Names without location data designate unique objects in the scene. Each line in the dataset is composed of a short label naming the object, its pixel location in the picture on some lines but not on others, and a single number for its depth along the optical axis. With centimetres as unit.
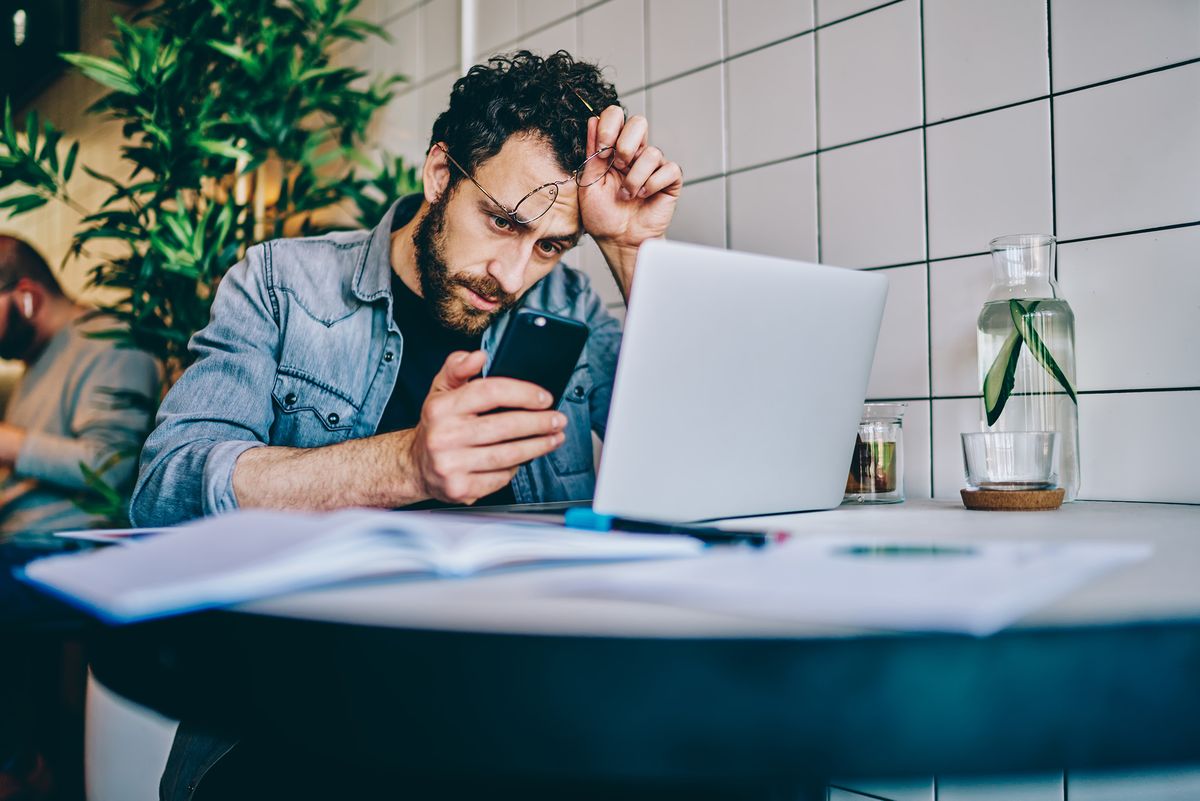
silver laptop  67
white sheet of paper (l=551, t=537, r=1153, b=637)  35
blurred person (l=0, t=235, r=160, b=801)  212
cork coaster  97
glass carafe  109
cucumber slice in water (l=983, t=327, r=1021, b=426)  108
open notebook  39
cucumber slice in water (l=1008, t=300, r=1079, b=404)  108
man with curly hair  123
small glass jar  111
